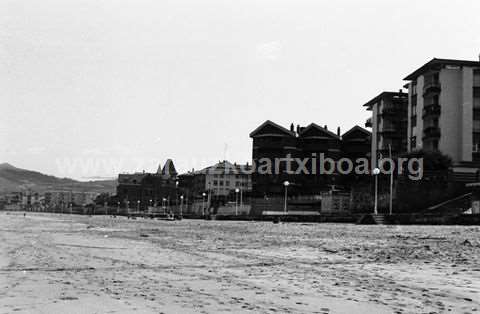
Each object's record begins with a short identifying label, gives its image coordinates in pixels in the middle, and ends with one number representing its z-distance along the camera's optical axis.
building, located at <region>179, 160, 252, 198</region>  184.38
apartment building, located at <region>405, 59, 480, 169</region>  70.81
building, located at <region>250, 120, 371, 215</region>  115.88
